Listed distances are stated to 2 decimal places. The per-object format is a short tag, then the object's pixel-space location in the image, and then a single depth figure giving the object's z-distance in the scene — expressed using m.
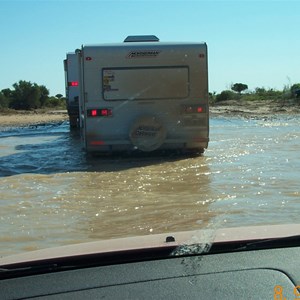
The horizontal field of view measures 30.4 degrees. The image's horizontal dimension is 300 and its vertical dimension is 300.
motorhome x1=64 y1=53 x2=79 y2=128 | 20.66
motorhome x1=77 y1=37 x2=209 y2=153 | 11.91
